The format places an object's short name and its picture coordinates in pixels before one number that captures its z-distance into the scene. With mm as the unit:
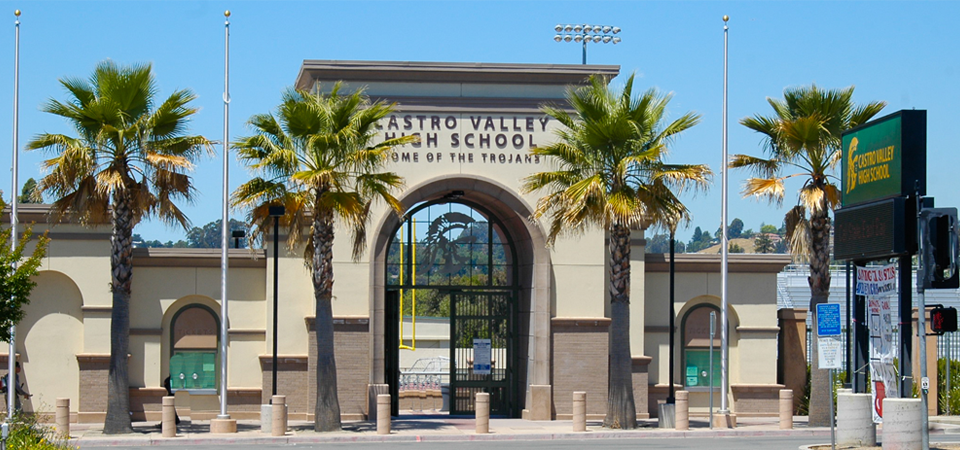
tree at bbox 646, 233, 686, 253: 175288
